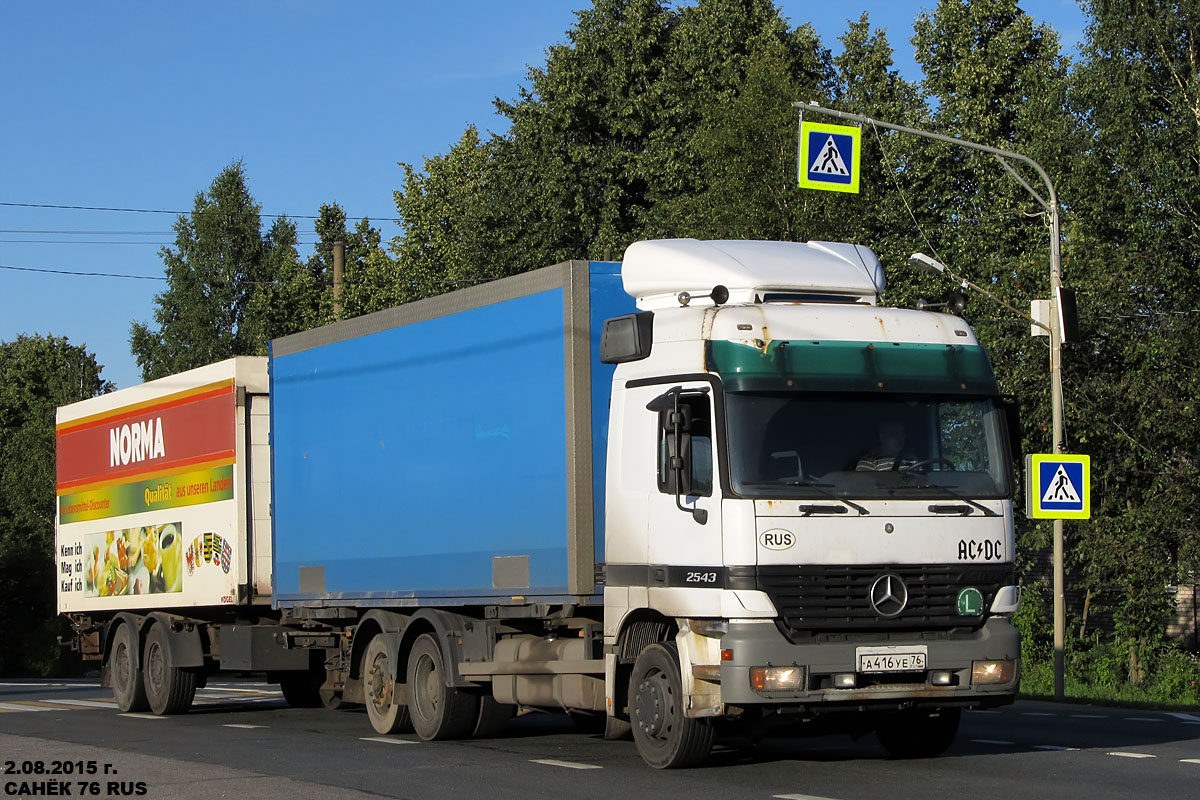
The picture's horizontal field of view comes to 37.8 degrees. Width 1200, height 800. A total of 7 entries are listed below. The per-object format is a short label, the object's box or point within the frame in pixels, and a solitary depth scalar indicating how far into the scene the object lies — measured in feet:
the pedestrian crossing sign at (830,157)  79.41
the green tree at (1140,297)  90.89
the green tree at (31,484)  168.96
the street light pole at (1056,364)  74.64
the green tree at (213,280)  242.58
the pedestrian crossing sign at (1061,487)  70.38
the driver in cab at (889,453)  38.40
